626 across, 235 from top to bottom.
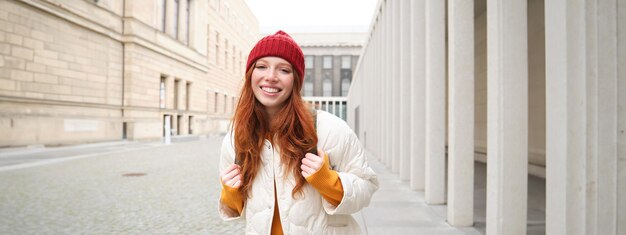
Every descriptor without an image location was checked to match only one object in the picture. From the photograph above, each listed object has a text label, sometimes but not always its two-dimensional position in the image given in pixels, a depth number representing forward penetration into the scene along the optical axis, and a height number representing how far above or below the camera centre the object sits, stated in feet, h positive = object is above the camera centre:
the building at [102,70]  47.26 +8.54
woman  5.73 -0.61
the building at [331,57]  196.44 +33.48
